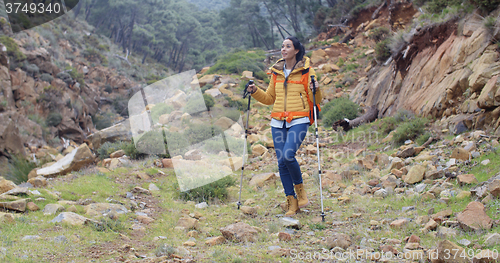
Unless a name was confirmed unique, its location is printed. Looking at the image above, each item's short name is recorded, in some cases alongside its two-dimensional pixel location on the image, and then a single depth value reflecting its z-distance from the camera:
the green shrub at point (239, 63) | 22.97
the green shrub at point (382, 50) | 13.40
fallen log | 10.70
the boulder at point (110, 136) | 11.27
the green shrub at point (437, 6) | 10.71
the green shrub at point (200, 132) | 9.98
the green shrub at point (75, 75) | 25.05
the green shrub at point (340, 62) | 20.53
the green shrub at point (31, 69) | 20.58
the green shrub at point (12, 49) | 20.45
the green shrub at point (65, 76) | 23.11
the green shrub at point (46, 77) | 21.22
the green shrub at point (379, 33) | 18.05
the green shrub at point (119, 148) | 8.77
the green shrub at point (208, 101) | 14.73
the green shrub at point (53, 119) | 19.49
